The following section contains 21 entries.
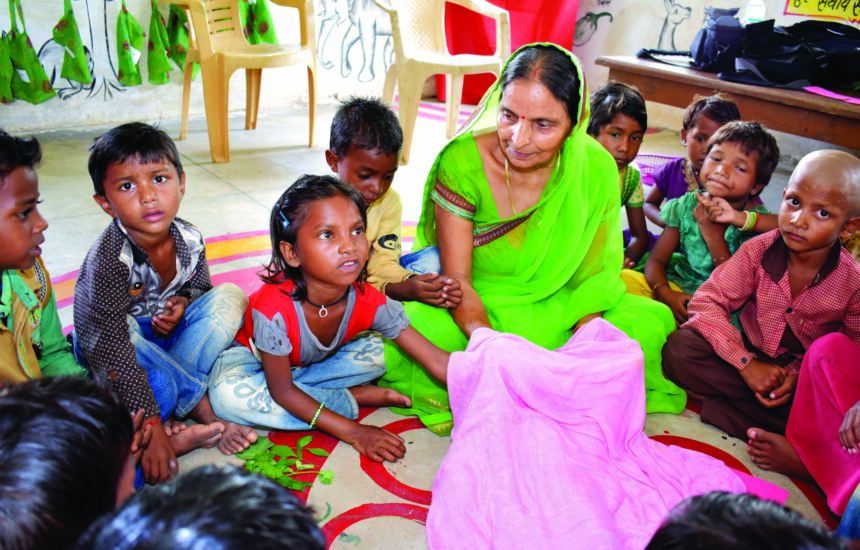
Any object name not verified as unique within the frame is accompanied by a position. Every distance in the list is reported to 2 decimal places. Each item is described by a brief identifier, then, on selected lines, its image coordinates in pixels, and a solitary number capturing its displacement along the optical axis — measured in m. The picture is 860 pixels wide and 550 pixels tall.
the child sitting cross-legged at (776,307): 2.13
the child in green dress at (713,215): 2.72
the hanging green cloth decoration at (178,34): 5.16
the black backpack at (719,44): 4.25
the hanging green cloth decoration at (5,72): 4.48
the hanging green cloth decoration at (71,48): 4.73
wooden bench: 3.64
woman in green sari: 2.30
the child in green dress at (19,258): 1.58
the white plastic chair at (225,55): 4.63
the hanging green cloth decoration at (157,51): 5.08
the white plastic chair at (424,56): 5.12
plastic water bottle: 5.55
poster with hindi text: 5.21
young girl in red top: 1.92
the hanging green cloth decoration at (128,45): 4.96
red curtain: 6.71
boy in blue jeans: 1.86
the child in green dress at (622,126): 2.91
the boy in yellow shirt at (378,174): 2.46
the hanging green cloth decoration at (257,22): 5.39
